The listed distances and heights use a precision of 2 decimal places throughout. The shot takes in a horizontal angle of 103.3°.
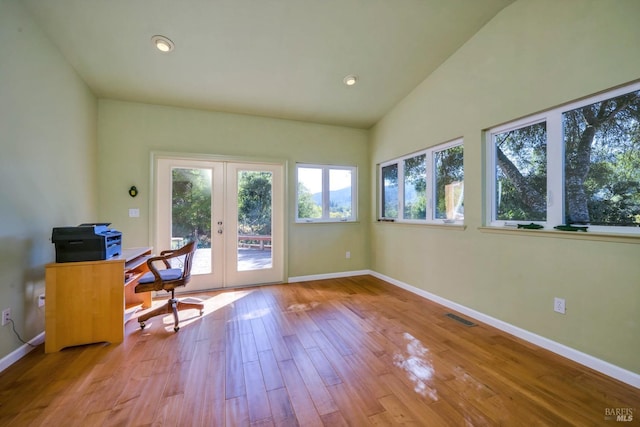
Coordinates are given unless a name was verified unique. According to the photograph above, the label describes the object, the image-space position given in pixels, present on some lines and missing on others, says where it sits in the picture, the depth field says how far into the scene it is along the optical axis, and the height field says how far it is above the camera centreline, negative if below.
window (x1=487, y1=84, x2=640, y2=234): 1.84 +0.41
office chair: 2.56 -0.67
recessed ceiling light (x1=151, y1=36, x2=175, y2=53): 2.51 +1.76
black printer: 2.20 -0.23
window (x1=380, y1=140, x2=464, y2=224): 3.16 +0.42
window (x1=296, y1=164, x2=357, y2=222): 4.36 +0.40
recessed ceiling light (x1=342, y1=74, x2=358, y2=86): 3.29 +1.80
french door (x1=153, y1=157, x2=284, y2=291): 3.62 -0.02
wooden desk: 2.15 -0.76
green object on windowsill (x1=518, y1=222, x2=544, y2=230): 2.30 -0.11
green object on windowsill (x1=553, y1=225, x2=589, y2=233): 2.00 -0.11
